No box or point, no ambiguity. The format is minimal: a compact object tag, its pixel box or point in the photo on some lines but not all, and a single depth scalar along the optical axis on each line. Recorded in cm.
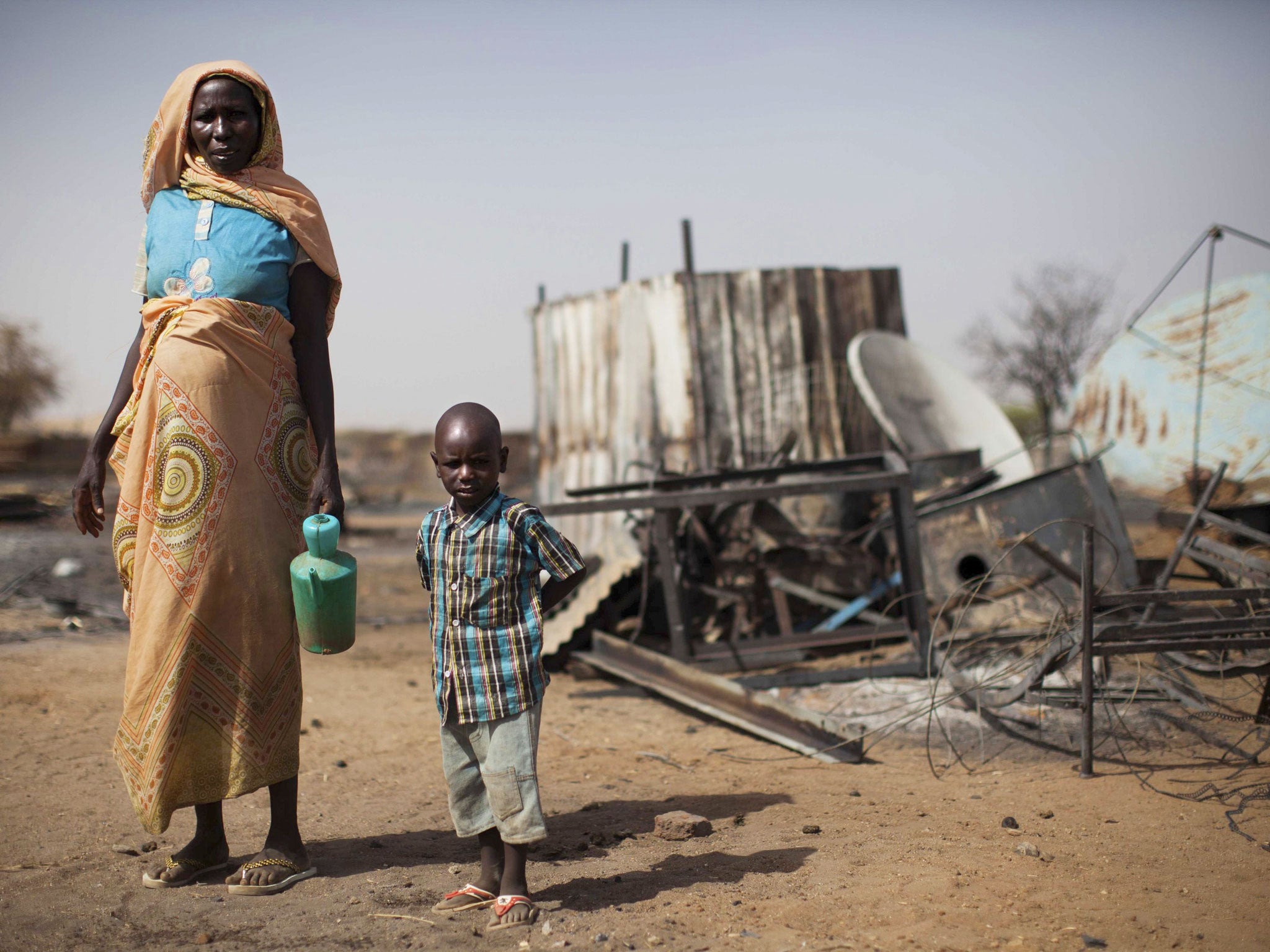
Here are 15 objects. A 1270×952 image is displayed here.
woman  262
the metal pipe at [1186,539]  429
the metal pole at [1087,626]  356
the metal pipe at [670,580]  551
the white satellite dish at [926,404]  760
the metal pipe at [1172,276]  591
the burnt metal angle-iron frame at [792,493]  526
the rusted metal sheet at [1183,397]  901
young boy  245
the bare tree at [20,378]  2912
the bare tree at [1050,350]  2566
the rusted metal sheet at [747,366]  930
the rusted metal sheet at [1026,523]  618
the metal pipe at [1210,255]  605
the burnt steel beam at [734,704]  424
